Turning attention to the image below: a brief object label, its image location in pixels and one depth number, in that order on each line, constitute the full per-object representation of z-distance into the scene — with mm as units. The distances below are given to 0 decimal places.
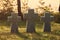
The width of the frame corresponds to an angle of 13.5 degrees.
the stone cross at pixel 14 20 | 7340
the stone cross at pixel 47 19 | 7604
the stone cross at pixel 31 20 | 7405
